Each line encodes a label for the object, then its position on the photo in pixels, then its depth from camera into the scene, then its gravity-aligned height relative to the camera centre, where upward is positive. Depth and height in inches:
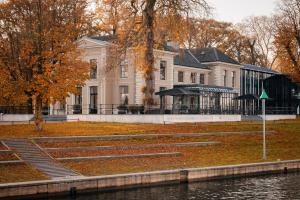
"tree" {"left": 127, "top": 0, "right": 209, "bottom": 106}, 1615.4 +305.8
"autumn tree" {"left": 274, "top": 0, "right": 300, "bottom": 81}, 2401.6 +326.5
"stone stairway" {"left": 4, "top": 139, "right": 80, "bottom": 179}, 826.2 -103.6
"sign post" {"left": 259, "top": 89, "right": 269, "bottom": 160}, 1049.6 -99.8
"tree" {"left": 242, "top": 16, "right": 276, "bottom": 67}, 3412.9 +520.3
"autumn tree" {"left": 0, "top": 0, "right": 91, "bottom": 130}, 1194.6 +116.9
